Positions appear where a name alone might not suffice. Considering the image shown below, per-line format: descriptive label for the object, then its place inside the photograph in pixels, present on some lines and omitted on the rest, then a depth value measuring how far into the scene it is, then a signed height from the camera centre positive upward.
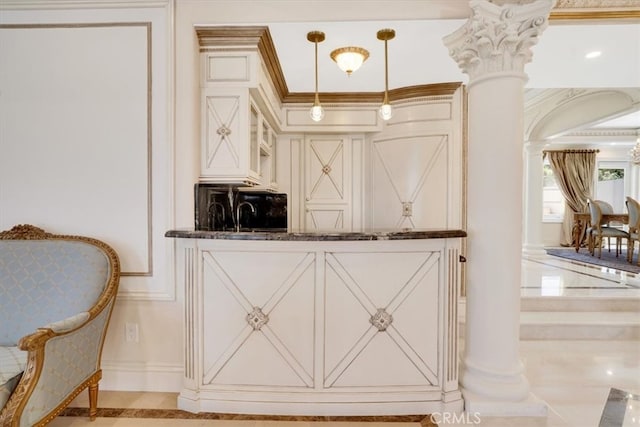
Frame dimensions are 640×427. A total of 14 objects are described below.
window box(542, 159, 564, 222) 7.93 +0.41
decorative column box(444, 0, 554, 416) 1.69 +0.10
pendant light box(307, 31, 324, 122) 2.28 +1.35
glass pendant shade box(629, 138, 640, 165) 5.97 +1.17
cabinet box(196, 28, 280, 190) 2.12 +0.75
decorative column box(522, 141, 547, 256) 6.12 +0.26
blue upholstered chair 1.41 -0.54
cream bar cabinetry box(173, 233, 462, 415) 1.70 -0.67
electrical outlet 2.02 -0.82
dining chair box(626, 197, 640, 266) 4.98 -0.20
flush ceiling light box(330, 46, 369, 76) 2.40 +1.25
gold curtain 7.40 +0.86
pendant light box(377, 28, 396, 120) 2.25 +1.33
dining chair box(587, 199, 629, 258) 5.58 -0.31
